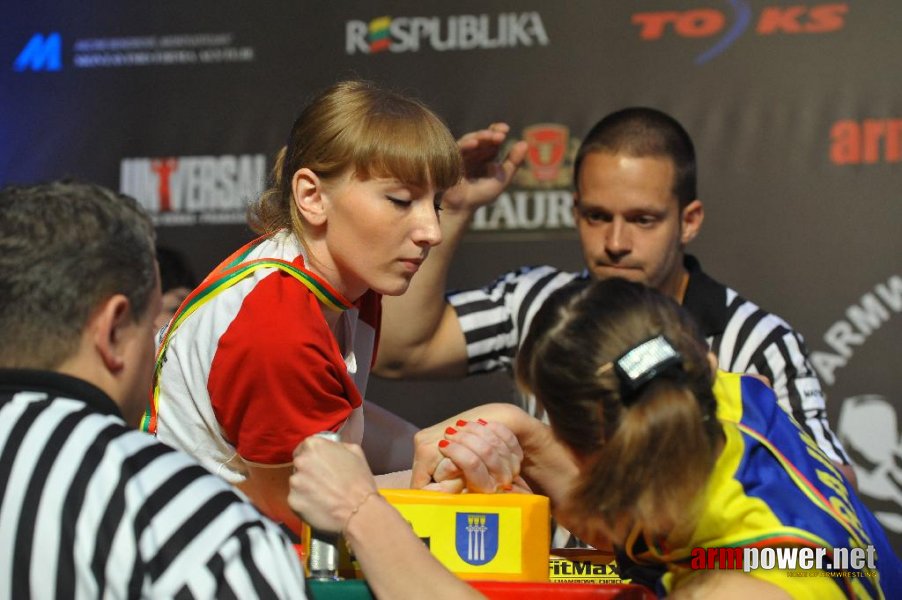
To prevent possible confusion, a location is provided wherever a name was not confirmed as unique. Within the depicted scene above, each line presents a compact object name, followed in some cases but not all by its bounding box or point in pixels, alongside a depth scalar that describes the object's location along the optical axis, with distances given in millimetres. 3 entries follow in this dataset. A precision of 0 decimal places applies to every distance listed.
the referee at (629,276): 3679
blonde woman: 3067
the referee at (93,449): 2706
